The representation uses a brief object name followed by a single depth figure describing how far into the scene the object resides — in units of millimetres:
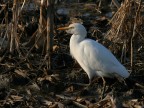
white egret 17184
